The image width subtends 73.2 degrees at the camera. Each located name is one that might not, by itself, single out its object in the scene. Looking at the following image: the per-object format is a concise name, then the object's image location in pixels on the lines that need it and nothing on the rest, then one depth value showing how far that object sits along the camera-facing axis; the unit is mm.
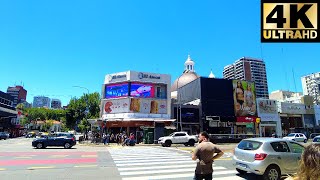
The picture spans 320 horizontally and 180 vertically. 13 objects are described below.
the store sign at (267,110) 37559
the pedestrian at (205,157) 4893
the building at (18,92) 116260
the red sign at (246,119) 34627
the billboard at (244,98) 35421
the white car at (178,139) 24193
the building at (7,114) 54623
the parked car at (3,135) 44220
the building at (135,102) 30319
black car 20890
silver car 7374
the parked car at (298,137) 31656
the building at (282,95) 59025
